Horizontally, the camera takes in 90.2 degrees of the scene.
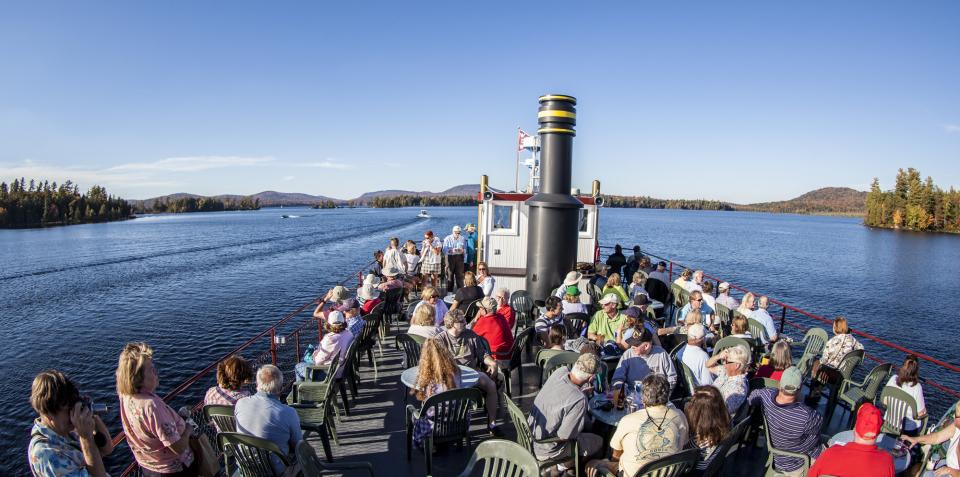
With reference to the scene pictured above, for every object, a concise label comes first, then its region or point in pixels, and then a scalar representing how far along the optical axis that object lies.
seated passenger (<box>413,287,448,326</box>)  7.17
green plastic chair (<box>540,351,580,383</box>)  5.23
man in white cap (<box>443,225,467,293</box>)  12.72
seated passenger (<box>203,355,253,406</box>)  4.21
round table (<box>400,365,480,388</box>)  5.02
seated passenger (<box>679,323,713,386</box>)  5.17
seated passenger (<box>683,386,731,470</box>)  3.69
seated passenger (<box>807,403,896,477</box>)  3.14
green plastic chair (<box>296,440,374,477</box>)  3.27
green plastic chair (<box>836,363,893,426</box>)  5.69
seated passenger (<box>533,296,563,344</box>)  6.73
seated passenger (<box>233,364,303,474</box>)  3.74
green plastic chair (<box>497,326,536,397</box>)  6.20
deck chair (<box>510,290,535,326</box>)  8.95
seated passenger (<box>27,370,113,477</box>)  2.69
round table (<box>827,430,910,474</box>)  4.11
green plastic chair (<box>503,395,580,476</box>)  3.86
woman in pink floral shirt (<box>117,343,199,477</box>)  3.20
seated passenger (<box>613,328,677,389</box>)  4.96
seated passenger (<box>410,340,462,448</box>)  4.41
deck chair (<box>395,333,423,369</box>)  5.91
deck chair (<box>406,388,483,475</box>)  4.34
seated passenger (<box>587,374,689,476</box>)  3.47
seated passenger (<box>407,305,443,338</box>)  6.01
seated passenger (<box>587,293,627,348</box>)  6.60
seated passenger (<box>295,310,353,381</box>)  5.88
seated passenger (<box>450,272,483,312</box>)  8.23
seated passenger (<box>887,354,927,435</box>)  4.85
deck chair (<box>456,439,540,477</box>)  3.25
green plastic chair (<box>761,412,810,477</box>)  3.92
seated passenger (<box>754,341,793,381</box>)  5.04
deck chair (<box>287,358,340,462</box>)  4.68
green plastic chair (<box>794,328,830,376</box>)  7.89
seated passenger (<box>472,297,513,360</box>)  6.14
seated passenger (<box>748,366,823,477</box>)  3.99
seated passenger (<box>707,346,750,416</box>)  4.50
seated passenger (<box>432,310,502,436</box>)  5.57
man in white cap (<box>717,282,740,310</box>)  8.80
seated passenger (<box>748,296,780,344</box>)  7.41
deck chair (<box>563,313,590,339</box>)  7.18
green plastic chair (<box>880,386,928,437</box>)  4.81
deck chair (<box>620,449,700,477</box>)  3.26
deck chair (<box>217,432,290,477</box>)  3.57
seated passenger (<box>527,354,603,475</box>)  3.95
